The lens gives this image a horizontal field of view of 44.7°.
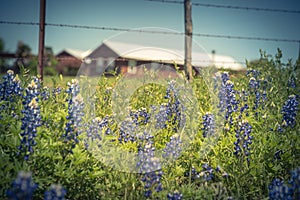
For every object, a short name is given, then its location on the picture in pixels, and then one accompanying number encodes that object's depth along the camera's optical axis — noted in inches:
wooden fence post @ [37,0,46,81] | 194.4
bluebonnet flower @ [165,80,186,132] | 124.0
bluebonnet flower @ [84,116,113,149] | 97.6
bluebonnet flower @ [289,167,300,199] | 75.2
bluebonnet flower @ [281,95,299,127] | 115.2
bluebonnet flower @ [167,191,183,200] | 86.7
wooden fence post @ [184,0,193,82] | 218.8
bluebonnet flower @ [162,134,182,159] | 100.2
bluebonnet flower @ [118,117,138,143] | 109.2
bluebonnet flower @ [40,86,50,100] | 131.0
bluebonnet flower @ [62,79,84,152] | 92.4
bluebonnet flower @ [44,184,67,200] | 68.0
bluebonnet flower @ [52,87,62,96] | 140.8
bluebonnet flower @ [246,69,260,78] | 164.2
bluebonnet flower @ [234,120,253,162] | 103.7
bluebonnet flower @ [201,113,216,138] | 107.7
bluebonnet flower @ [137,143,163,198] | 87.0
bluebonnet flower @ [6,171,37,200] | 62.8
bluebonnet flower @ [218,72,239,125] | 120.3
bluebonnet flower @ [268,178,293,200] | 76.7
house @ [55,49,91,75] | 1242.6
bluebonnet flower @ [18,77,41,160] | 85.7
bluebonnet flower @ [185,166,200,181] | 104.8
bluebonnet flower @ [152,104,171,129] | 121.5
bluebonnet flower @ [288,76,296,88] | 160.4
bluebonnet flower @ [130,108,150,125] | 122.6
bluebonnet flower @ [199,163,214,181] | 96.7
